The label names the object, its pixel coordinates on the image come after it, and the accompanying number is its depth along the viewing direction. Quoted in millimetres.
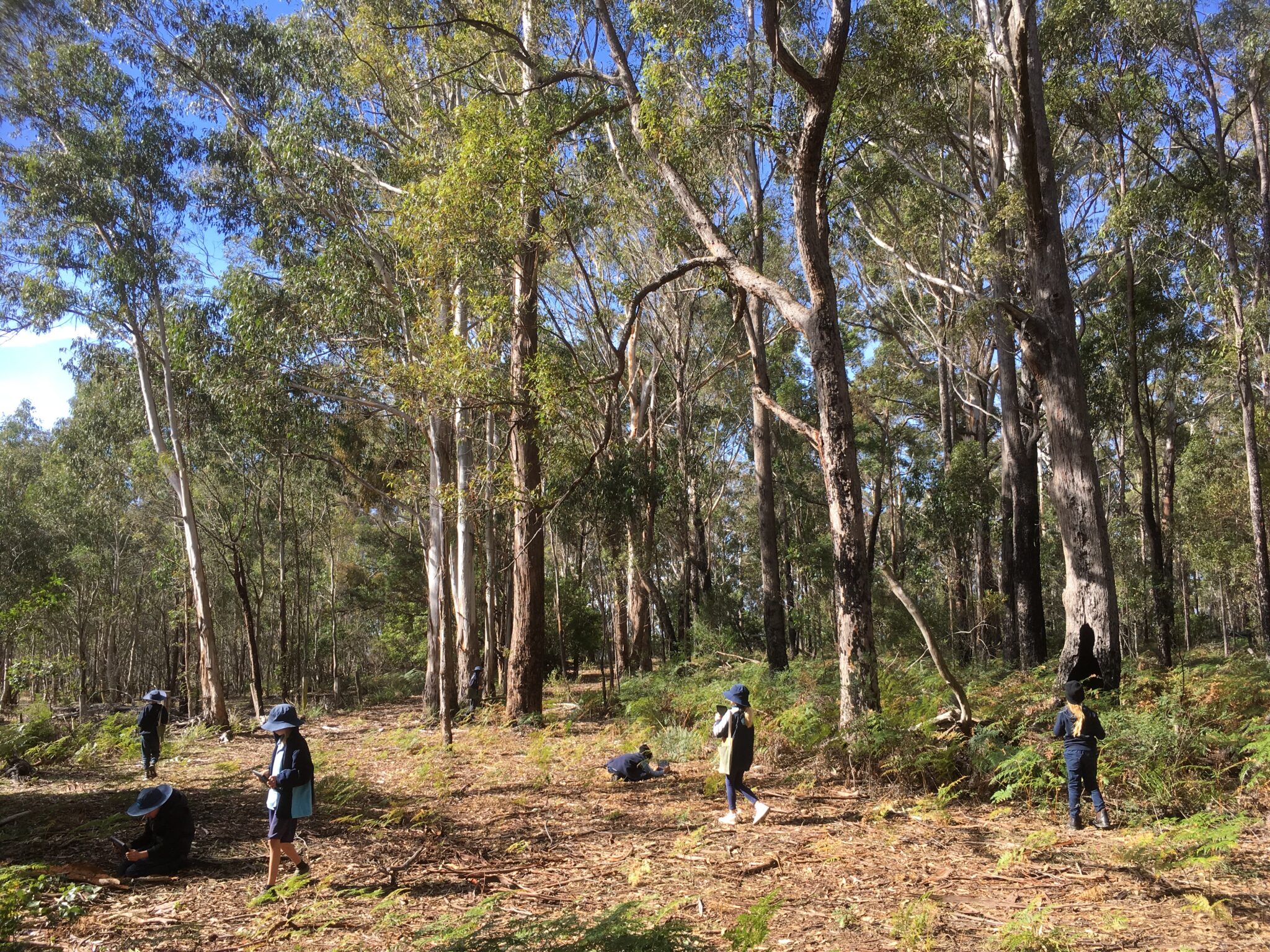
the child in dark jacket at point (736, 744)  7262
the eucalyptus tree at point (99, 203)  17859
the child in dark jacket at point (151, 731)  11695
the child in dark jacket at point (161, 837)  6652
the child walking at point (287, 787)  6215
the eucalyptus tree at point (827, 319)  8320
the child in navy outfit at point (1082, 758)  6496
